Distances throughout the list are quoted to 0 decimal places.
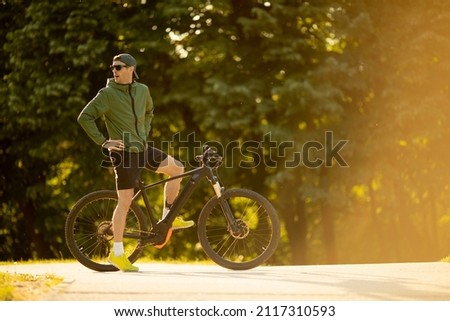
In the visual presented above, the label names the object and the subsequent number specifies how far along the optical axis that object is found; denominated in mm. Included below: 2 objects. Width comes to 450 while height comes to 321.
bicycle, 16391
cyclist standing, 16266
